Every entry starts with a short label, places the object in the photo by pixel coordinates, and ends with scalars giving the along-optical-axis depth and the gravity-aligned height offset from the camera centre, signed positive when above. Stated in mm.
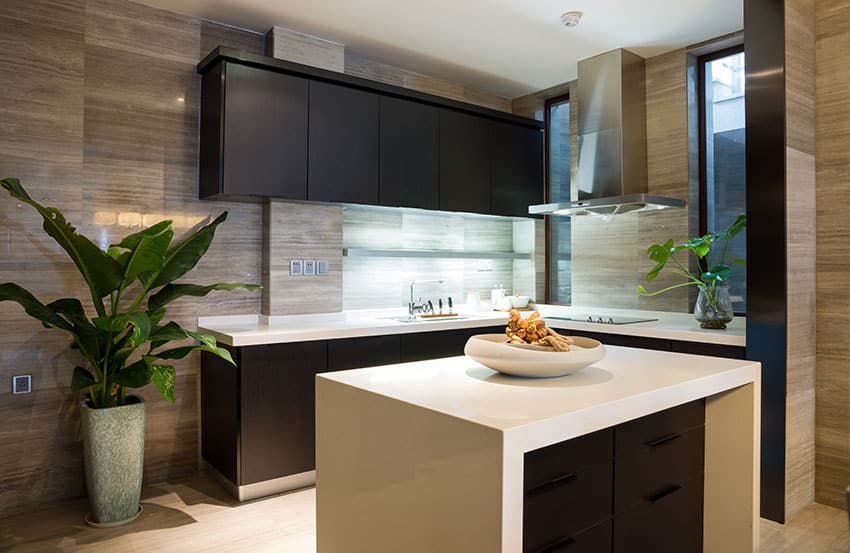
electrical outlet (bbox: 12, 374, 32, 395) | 2988 -564
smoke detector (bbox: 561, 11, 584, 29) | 3525 +1594
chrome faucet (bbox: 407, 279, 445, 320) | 4309 -243
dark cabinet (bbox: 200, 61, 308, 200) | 3271 +838
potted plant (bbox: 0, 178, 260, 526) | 2621 -295
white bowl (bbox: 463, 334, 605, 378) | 1701 -244
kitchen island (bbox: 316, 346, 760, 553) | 1290 -493
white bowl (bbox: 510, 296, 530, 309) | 4922 -217
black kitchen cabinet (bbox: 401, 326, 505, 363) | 3736 -452
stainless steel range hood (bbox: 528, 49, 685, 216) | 4078 +1044
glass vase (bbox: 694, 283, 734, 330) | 3336 -173
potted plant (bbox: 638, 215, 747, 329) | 3291 -36
